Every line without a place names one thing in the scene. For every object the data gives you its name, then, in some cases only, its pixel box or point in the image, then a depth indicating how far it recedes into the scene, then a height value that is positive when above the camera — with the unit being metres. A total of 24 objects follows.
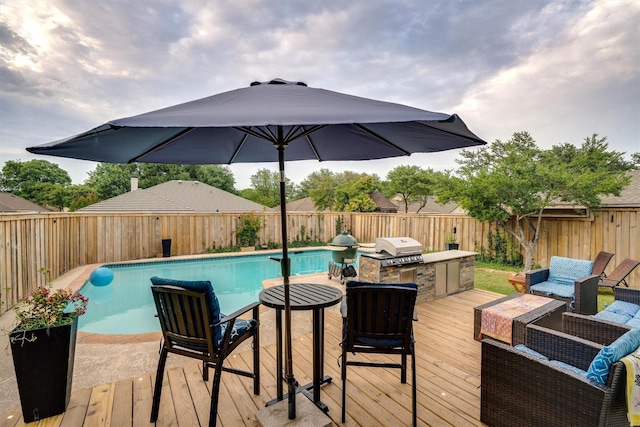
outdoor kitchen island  4.83 -1.04
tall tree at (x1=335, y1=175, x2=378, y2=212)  18.72 +1.06
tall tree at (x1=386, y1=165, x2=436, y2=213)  24.45 +2.40
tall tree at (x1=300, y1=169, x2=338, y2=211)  26.95 +1.27
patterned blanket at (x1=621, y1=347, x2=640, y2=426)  1.56 -0.93
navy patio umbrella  1.37 +0.55
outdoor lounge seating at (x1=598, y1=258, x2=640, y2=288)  5.10 -1.10
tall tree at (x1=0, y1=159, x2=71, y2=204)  27.28 +3.23
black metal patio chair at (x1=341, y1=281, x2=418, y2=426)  2.14 -0.79
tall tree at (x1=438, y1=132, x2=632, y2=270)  7.00 +0.50
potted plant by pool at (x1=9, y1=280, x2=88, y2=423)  2.17 -1.06
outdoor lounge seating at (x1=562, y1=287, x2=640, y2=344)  2.44 -1.04
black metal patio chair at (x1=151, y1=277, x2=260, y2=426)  1.98 -0.79
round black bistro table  2.23 -0.71
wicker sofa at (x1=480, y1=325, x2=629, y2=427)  1.61 -1.07
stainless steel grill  4.82 -0.69
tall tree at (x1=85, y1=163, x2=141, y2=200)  26.72 +2.66
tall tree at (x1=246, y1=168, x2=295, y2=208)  34.88 +2.88
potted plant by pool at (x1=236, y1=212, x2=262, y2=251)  12.95 -0.85
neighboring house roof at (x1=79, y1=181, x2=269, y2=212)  12.84 +0.47
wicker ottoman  2.89 -1.11
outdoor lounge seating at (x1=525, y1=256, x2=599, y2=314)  3.98 -1.07
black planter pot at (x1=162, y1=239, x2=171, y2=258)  11.10 -1.38
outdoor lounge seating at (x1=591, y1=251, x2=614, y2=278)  5.54 -0.99
